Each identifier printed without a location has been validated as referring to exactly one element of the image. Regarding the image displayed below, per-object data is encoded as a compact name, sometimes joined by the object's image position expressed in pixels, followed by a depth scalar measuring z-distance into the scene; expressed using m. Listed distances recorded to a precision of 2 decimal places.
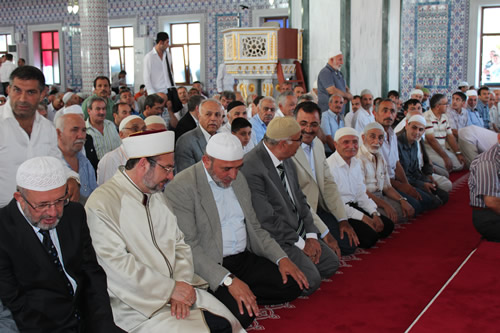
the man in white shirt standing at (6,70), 12.43
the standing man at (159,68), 6.42
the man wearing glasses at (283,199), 3.49
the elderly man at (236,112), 5.32
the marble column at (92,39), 10.26
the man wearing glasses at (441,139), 7.27
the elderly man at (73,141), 3.47
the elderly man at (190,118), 5.47
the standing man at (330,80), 7.06
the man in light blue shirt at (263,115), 5.88
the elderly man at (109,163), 3.95
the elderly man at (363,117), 7.17
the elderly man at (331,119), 6.39
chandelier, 12.08
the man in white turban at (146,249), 2.31
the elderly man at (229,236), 2.86
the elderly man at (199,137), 4.44
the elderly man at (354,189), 4.44
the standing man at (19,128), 2.91
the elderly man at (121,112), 5.18
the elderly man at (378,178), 4.94
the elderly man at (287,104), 6.16
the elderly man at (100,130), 4.51
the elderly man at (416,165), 5.69
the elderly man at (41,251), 2.03
